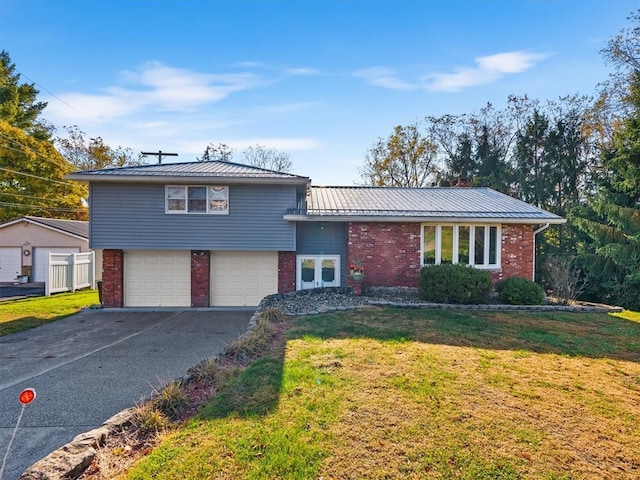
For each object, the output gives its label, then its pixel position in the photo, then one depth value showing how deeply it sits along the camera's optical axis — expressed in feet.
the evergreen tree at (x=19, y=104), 78.48
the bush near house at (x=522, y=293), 34.47
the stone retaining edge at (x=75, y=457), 8.67
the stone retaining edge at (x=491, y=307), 31.99
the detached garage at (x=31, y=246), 62.54
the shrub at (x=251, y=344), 18.45
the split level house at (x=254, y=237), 37.47
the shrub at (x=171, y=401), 12.66
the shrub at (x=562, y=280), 36.78
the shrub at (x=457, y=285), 33.27
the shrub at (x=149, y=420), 11.57
